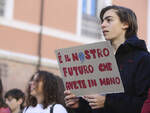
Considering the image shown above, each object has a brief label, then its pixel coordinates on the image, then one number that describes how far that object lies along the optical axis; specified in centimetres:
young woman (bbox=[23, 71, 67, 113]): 458
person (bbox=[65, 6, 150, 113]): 300
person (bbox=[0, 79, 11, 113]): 492
